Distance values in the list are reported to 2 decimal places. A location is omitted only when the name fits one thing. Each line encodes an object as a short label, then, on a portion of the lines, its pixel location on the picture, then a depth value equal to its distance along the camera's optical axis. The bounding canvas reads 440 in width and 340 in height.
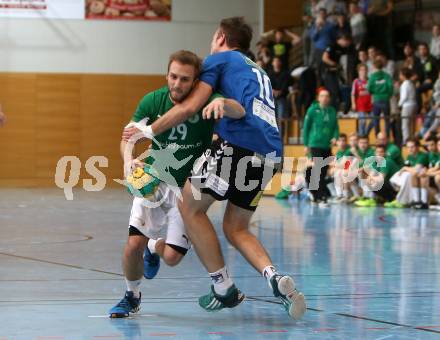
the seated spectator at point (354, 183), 20.15
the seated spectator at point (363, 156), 19.95
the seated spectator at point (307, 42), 25.06
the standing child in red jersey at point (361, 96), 22.56
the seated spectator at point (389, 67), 23.43
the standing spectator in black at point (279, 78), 24.33
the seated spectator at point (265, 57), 24.66
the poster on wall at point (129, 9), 28.64
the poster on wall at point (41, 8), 28.09
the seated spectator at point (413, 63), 22.14
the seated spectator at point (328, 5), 25.02
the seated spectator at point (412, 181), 18.64
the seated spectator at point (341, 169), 20.30
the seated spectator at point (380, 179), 19.50
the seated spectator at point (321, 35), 23.88
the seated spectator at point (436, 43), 22.38
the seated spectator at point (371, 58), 22.67
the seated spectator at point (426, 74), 22.02
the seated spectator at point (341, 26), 23.84
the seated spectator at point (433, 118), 20.53
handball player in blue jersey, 6.60
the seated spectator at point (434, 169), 18.48
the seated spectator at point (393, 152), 19.83
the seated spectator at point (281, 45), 25.59
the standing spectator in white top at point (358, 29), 24.62
